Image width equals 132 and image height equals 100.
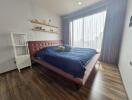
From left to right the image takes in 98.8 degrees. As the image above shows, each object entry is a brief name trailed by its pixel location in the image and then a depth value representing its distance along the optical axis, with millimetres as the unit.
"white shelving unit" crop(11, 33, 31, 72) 2030
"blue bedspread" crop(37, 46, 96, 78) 1255
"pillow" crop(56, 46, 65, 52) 2236
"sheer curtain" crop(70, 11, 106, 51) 2776
